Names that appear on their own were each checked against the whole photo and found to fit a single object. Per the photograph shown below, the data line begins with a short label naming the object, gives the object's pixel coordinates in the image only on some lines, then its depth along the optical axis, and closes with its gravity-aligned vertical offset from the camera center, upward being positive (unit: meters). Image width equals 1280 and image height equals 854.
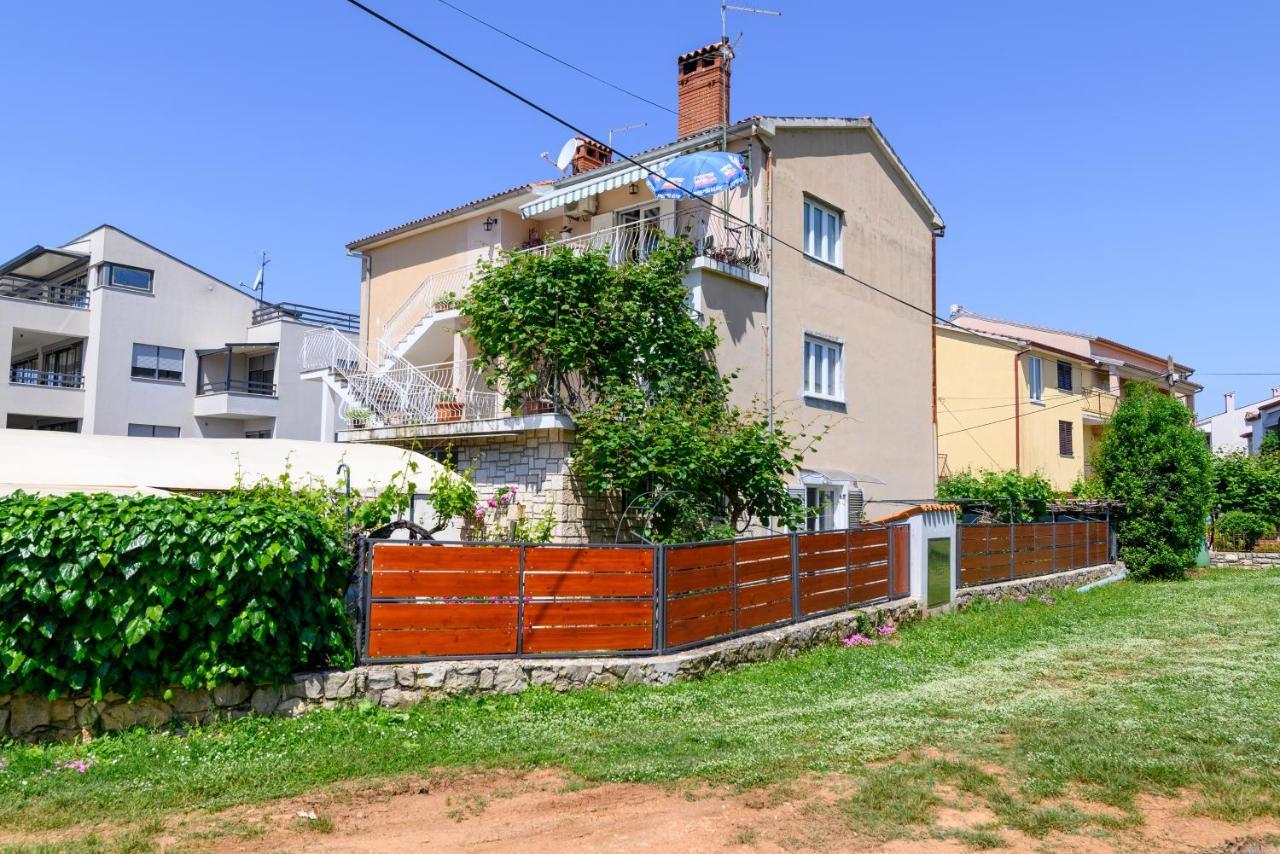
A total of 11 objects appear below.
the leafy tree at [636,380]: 14.87 +1.97
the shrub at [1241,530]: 31.00 -0.59
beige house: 17.94 +4.25
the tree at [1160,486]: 24.55 +0.61
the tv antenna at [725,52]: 20.16 +9.38
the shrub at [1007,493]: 25.69 +0.36
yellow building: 33.75 +3.73
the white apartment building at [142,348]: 35.09 +5.25
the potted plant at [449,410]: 18.78 +1.60
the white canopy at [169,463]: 10.78 +0.30
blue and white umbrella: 16.70 +5.65
